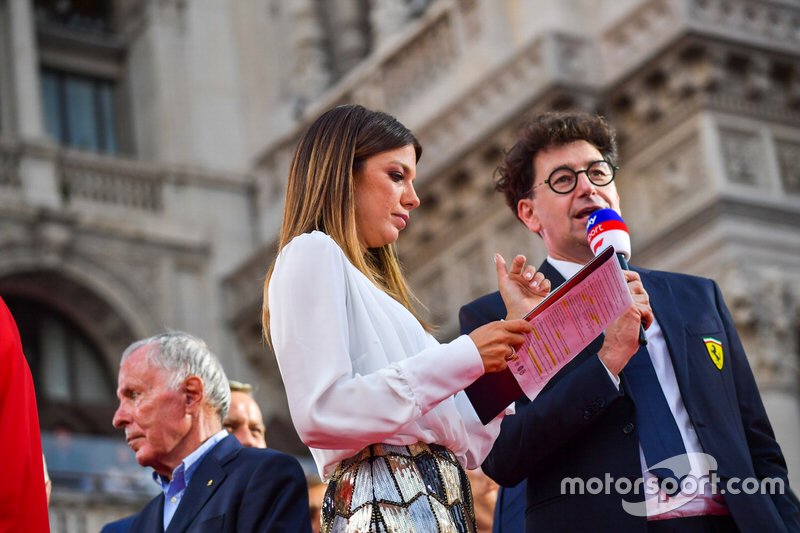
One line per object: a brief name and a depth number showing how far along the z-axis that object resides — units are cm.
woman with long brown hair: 298
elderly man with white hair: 397
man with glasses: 337
